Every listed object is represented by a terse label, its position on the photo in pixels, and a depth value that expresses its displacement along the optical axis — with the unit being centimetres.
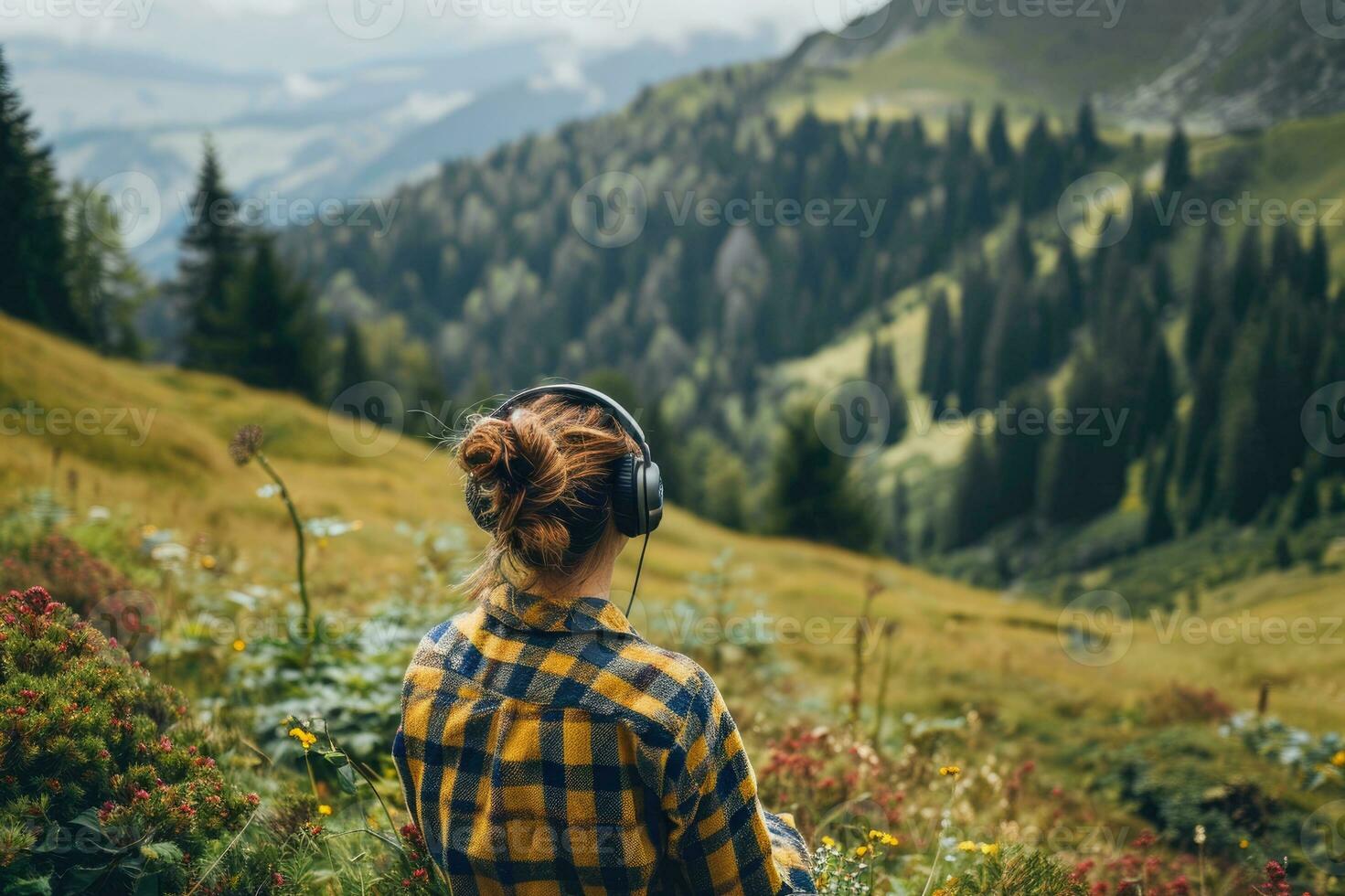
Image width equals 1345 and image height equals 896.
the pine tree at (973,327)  15925
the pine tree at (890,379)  16112
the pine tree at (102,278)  3956
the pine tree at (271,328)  5147
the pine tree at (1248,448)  9669
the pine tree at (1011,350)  15488
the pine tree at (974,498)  12238
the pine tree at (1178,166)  17762
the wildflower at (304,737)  346
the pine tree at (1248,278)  12044
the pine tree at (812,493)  5356
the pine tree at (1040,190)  19675
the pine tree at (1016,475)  12188
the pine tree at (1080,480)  11812
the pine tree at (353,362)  7219
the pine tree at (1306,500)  8762
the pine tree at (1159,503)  10706
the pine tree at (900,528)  12406
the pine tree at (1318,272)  11050
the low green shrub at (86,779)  304
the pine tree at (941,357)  16238
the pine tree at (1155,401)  12269
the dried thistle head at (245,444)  499
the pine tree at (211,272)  5134
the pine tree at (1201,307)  12988
